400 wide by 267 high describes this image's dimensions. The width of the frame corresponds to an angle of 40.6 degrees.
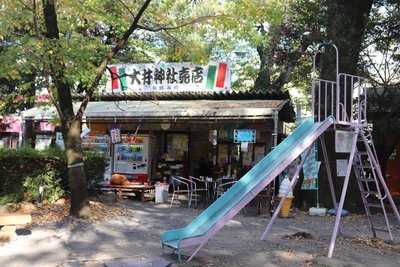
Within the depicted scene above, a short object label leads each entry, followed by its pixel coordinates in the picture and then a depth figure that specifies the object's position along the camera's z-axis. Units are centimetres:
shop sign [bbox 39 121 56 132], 2228
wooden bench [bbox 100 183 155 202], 1598
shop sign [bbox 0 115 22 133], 2818
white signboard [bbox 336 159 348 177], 1374
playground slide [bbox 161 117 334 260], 768
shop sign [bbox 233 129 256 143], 1703
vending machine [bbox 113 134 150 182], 1930
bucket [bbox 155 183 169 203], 1603
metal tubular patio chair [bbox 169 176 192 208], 1605
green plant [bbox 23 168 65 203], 1273
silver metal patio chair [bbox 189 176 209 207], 1598
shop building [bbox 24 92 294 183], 1778
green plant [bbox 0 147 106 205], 1262
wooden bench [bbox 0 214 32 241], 887
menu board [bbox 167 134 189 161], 1975
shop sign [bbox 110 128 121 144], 1869
